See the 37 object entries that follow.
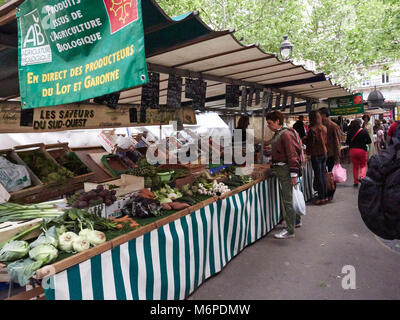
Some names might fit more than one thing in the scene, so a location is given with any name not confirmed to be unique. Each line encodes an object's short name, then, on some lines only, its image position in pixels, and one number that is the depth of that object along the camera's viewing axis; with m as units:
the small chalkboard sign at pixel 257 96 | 6.89
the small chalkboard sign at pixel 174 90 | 4.60
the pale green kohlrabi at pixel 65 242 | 2.44
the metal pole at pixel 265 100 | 6.96
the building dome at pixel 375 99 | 18.05
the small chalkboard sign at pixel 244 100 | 6.38
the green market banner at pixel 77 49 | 2.05
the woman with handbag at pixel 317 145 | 6.95
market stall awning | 2.83
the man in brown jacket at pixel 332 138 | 7.80
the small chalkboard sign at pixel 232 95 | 5.91
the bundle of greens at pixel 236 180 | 5.20
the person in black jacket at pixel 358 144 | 8.46
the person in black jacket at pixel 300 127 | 10.30
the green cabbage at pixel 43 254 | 2.21
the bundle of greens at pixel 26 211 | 3.07
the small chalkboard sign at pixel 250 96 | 6.52
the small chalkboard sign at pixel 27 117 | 4.27
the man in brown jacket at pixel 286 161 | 5.11
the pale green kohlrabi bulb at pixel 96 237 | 2.56
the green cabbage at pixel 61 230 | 2.60
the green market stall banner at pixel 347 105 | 10.33
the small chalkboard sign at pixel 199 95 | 5.05
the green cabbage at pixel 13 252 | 2.28
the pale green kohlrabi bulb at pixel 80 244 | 2.43
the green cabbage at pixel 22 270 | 2.09
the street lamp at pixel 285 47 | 10.98
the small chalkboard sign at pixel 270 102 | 7.24
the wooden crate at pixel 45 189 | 4.51
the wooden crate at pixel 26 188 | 4.33
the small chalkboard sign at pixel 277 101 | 7.72
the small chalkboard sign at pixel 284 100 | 7.95
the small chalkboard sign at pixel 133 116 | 5.44
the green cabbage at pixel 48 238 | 2.39
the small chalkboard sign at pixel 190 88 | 4.89
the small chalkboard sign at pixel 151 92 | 4.32
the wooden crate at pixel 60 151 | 5.34
